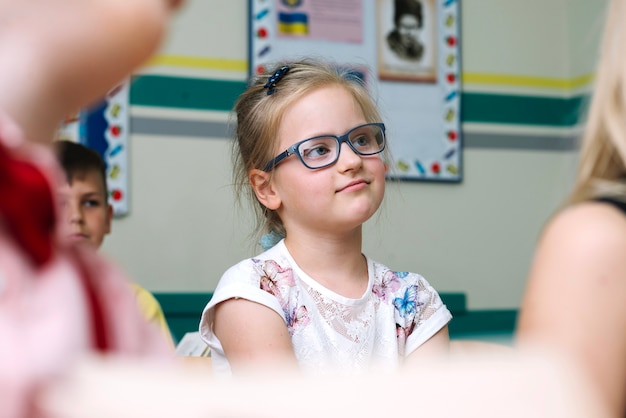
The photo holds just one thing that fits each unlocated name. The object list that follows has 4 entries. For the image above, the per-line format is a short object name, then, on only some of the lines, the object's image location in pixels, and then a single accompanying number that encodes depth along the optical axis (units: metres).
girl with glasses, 1.55
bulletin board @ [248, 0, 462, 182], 3.22
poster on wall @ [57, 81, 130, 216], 2.88
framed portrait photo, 3.37
